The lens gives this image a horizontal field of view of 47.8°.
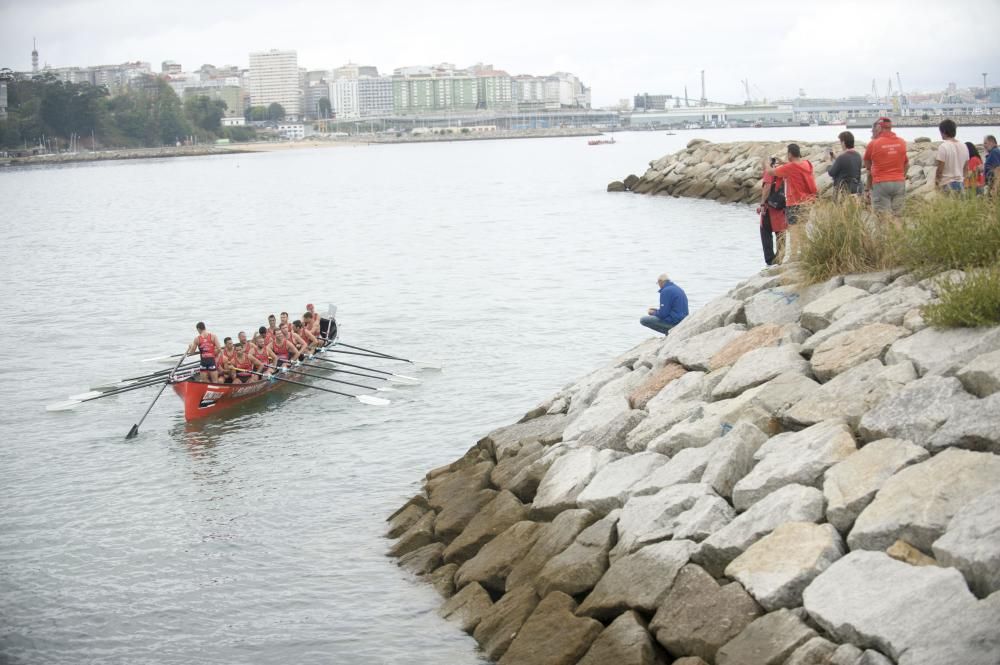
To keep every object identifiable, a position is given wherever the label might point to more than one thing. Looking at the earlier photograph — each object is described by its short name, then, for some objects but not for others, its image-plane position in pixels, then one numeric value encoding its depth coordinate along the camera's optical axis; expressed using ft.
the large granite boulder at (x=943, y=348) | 32.22
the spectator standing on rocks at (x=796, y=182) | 51.94
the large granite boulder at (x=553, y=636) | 30.73
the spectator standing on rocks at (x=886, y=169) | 47.16
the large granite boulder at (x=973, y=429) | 28.19
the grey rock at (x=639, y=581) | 30.45
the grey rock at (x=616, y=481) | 36.09
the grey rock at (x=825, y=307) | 40.29
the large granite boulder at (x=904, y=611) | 23.06
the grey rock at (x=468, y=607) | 36.63
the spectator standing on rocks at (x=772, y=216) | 53.88
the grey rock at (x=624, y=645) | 28.96
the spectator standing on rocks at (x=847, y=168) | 50.85
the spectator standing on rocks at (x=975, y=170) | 49.24
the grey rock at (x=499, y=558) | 37.06
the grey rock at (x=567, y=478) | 38.34
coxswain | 71.10
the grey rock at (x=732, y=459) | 32.96
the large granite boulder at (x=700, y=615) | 27.78
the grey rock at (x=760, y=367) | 37.99
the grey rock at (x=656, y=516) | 32.60
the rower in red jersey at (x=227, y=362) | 71.31
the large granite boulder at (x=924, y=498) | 26.48
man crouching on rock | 55.83
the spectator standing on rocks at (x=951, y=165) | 50.14
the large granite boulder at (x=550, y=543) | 35.50
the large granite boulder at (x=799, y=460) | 30.99
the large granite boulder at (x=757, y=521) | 29.55
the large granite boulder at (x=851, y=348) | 35.50
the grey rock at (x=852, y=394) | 32.65
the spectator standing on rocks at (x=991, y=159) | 54.90
